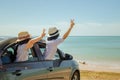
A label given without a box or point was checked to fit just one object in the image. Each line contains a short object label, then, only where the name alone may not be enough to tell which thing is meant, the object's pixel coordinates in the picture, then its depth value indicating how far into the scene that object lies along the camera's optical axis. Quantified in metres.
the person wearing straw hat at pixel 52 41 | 4.36
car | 3.59
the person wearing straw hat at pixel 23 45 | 3.82
